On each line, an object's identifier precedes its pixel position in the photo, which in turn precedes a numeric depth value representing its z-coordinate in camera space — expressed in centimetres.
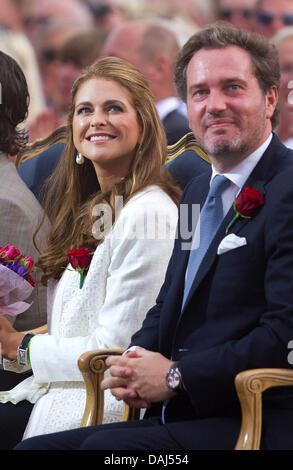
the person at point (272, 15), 878
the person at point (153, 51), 866
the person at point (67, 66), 961
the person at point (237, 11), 902
